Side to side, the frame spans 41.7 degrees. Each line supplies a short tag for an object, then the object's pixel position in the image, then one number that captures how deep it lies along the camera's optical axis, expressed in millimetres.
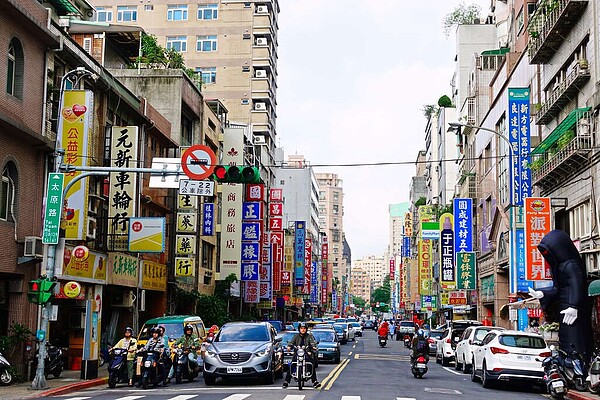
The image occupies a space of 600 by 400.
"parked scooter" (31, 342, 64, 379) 23812
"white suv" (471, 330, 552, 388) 21922
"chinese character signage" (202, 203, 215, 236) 46656
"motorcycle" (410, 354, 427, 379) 25422
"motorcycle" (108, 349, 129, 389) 22484
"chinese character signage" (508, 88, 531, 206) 33688
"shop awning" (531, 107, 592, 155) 27859
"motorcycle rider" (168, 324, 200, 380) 24359
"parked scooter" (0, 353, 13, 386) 21266
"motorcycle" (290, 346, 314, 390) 20312
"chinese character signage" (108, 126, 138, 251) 32125
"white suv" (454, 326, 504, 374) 27453
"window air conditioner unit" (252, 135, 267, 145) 81344
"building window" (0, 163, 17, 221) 23250
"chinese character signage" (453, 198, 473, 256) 52406
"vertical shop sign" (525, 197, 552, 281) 29781
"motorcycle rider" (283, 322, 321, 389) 20781
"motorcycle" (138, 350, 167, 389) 21969
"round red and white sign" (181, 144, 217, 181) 20438
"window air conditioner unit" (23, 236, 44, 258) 23531
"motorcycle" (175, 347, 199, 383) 23797
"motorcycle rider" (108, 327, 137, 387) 23031
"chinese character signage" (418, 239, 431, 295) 84438
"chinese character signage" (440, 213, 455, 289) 59031
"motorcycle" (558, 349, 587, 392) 19062
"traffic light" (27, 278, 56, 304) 21094
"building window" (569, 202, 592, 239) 28484
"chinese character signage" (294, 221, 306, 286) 95188
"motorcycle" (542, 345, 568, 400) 18952
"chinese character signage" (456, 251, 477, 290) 56406
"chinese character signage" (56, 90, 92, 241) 25844
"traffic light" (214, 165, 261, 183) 19141
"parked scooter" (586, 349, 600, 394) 18891
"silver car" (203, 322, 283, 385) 21391
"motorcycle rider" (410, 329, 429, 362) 25656
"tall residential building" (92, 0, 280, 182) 75438
